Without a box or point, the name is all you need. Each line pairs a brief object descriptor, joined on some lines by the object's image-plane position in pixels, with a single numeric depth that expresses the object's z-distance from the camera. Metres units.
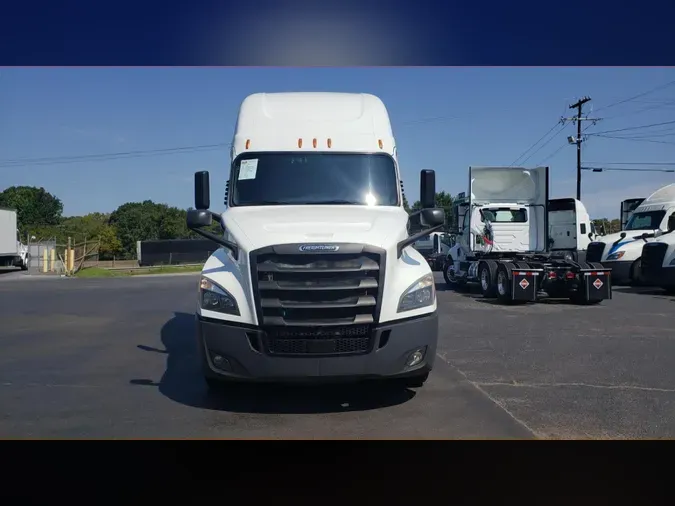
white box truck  33.97
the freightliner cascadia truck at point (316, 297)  6.13
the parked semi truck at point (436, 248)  26.95
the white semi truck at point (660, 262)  18.08
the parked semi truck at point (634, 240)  20.83
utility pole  42.28
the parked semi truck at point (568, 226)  22.66
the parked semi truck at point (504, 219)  18.23
